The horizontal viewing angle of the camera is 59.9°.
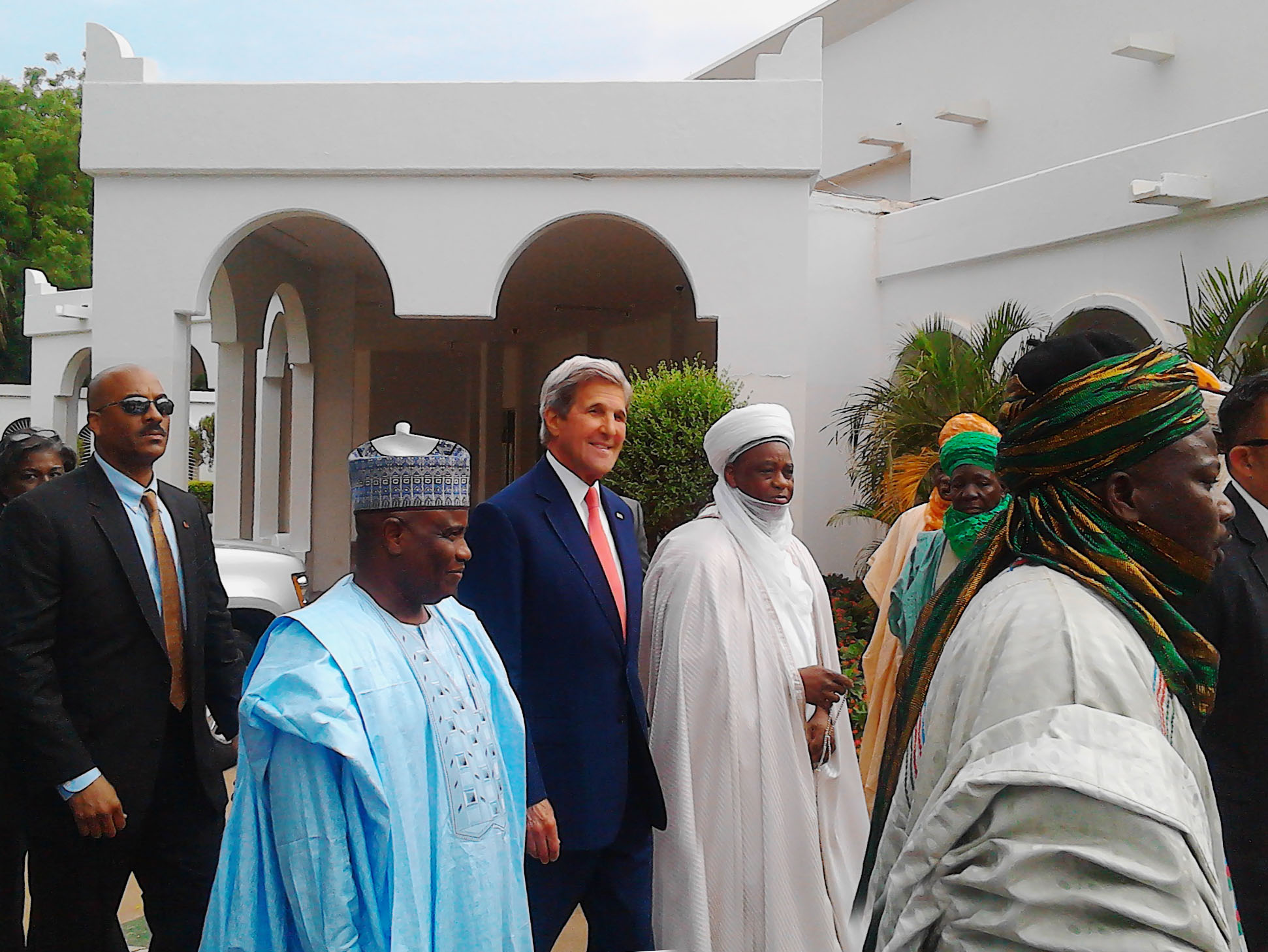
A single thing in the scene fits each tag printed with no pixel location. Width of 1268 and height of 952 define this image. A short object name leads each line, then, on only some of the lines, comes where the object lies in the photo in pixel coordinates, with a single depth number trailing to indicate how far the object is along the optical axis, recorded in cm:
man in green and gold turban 120
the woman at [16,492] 325
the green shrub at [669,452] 692
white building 852
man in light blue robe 194
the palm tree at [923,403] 841
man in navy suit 320
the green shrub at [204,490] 2411
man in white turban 351
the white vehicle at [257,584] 673
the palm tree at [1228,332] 707
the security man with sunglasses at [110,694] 302
